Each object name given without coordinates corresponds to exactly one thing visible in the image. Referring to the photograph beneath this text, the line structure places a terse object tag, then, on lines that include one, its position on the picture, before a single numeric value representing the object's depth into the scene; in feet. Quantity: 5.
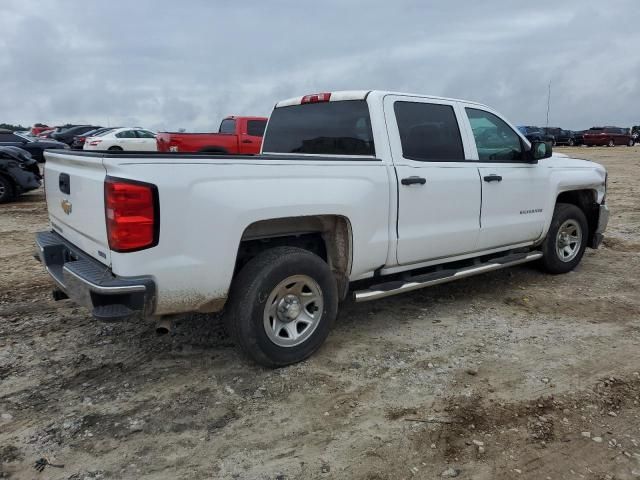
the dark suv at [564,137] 140.75
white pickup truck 9.98
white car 68.13
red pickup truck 50.67
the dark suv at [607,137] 134.82
